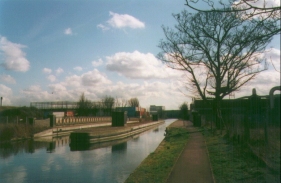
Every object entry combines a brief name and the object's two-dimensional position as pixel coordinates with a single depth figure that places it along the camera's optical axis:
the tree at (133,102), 114.50
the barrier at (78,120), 35.80
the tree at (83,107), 69.67
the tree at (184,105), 96.11
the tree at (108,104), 80.42
